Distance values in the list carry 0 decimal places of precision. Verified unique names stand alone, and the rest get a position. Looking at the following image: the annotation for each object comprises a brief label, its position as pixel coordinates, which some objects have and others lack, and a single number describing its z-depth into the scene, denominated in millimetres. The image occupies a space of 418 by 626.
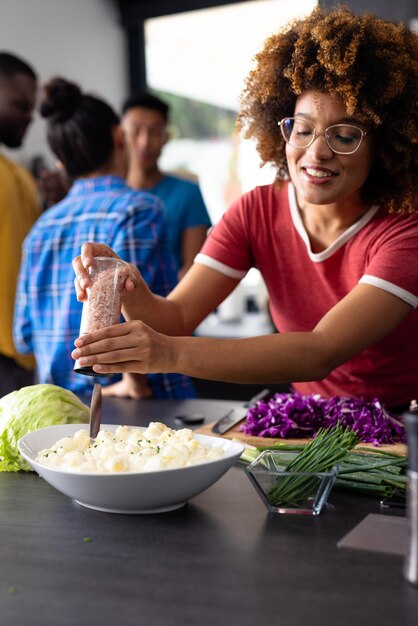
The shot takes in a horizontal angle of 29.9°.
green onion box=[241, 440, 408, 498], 1344
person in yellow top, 3252
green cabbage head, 1554
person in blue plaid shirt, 2455
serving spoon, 1462
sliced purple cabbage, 1691
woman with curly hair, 1596
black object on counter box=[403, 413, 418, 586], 917
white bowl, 1200
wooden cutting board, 1615
